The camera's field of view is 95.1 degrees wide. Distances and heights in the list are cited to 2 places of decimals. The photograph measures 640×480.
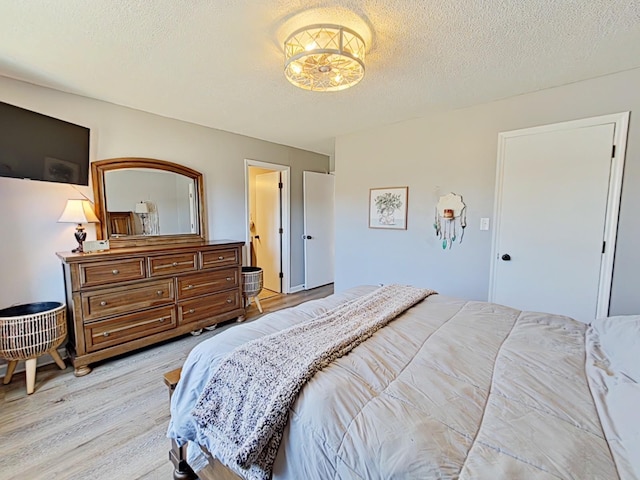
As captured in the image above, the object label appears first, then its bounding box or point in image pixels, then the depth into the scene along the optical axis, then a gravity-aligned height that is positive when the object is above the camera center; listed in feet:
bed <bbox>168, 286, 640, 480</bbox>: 2.38 -1.87
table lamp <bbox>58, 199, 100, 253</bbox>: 8.11 -0.03
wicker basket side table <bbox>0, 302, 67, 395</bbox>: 6.84 -2.91
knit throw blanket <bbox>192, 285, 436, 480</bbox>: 3.09 -1.97
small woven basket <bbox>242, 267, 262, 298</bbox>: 12.01 -2.74
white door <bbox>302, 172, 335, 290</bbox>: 16.08 -0.63
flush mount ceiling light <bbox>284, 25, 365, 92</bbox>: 5.24 +2.96
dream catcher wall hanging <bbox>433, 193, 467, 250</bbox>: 9.70 -0.03
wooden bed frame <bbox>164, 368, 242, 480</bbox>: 4.52 -3.89
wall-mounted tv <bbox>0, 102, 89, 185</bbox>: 6.84 +1.73
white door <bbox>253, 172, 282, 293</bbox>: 15.79 -0.67
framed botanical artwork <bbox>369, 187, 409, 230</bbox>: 10.99 +0.41
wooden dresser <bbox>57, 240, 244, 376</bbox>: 7.77 -2.42
